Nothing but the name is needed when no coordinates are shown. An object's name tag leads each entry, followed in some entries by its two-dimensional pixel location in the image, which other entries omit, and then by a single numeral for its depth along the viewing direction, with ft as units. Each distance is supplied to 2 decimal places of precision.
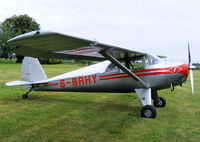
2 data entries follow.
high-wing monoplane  13.76
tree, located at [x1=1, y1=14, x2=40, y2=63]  168.40
